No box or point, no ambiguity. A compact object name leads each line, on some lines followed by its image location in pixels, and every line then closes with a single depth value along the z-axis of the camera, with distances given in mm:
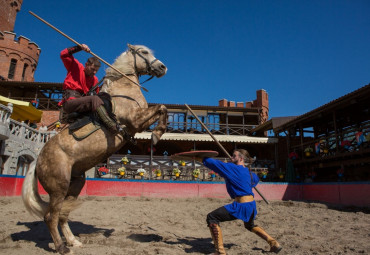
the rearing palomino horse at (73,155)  3740
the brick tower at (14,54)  27148
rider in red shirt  3855
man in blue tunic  3717
